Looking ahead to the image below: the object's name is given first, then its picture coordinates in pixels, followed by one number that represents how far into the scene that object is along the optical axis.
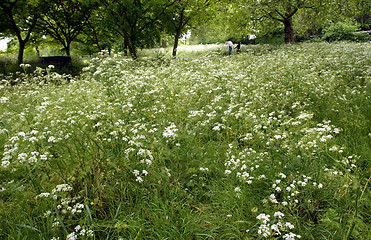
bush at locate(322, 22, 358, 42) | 27.97
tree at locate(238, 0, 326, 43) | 16.89
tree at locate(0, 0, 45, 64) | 14.12
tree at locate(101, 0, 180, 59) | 14.84
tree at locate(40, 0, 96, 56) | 17.80
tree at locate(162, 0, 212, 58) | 16.34
